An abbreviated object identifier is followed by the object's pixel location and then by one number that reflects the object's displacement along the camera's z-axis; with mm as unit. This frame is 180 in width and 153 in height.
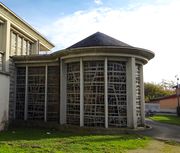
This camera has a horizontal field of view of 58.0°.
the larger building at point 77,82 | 9258
